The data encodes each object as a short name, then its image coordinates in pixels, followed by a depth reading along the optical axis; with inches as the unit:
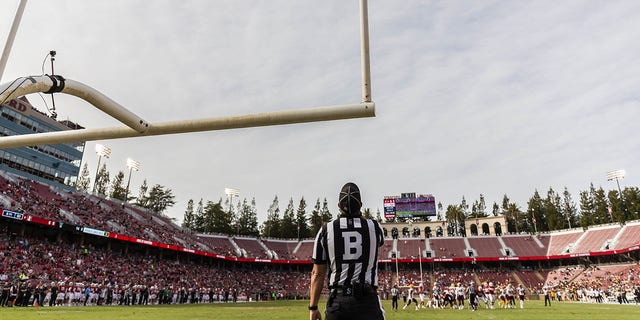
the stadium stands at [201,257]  1349.7
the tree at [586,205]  3373.3
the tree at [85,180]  3855.8
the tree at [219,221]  3565.5
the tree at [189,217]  3949.3
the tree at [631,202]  2992.1
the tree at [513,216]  3688.5
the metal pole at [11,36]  247.7
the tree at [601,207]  3198.3
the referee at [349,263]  148.9
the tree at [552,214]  3430.1
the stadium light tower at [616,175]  2869.1
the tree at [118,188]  3535.9
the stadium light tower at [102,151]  2428.6
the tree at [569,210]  3636.8
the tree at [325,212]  4098.7
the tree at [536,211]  3622.0
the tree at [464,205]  4303.4
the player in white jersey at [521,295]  986.8
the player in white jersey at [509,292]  994.7
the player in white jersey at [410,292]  1021.2
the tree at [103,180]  3732.8
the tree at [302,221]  3858.3
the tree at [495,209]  4113.4
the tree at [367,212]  4283.2
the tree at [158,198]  3669.0
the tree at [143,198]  3678.6
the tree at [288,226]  3833.9
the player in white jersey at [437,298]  1109.3
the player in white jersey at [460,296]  1012.8
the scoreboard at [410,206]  2657.5
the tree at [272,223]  3966.3
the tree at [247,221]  3924.7
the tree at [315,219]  4053.4
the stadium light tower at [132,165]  2630.4
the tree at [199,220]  3799.2
